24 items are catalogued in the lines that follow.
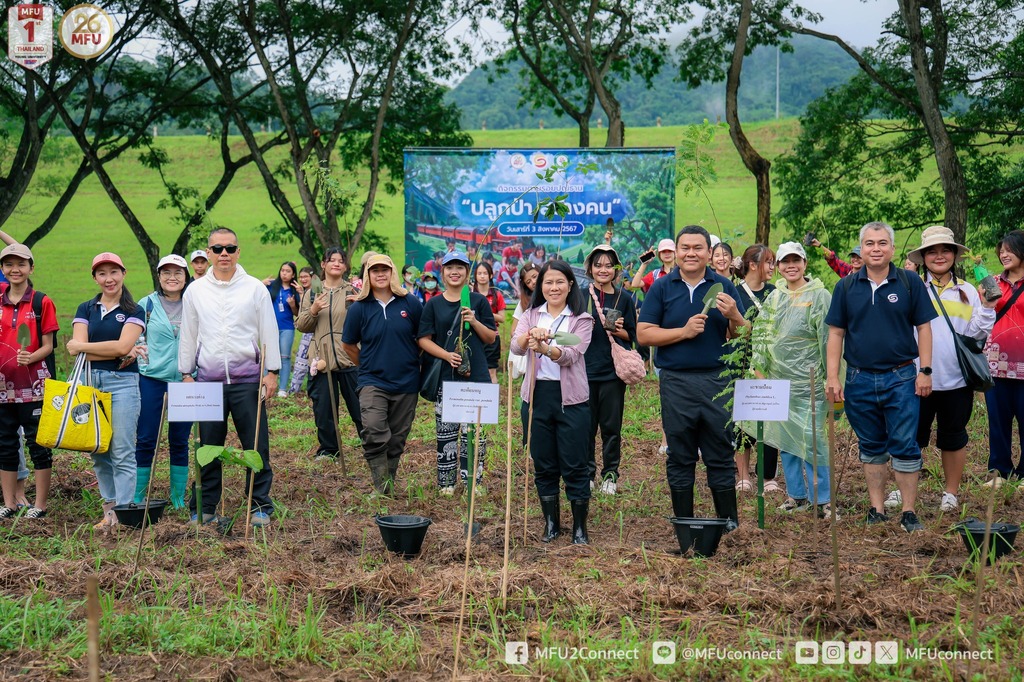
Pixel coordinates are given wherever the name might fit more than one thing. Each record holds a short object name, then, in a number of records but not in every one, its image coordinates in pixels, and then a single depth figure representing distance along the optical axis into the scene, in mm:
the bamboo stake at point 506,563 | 4648
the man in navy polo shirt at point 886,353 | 5887
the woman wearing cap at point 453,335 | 7195
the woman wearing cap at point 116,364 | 6445
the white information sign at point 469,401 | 5062
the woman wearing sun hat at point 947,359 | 6566
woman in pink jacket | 5824
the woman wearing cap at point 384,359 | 7117
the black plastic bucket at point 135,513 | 5988
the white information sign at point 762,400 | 5516
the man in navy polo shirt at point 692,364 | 5758
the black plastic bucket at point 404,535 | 5594
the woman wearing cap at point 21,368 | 6609
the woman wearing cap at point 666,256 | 8992
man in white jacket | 6414
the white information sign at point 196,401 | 5914
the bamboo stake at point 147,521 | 5211
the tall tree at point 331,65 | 17281
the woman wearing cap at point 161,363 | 6742
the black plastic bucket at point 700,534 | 5457
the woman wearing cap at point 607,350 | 7270
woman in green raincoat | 6441
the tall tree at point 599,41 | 18203
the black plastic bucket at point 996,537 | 5129
